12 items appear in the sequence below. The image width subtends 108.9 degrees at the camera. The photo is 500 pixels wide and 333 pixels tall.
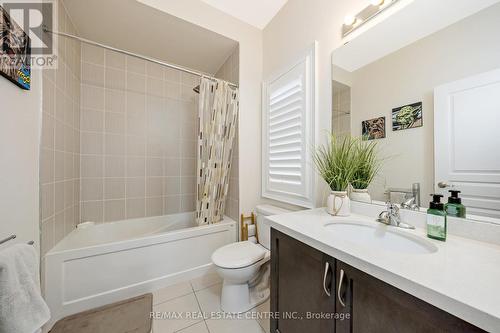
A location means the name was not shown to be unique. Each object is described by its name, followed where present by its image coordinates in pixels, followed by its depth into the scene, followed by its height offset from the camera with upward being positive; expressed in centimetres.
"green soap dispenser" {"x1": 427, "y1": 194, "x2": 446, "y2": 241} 70 -21
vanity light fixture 99 +90
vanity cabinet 45 -44
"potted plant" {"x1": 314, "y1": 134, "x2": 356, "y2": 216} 107 -3
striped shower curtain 178 +27
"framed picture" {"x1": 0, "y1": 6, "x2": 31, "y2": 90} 84 +59
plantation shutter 138 +29
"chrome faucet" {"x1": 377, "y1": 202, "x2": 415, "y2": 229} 87 -25
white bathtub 123 -77
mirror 70 +30
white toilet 125 -77
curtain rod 127 +96
